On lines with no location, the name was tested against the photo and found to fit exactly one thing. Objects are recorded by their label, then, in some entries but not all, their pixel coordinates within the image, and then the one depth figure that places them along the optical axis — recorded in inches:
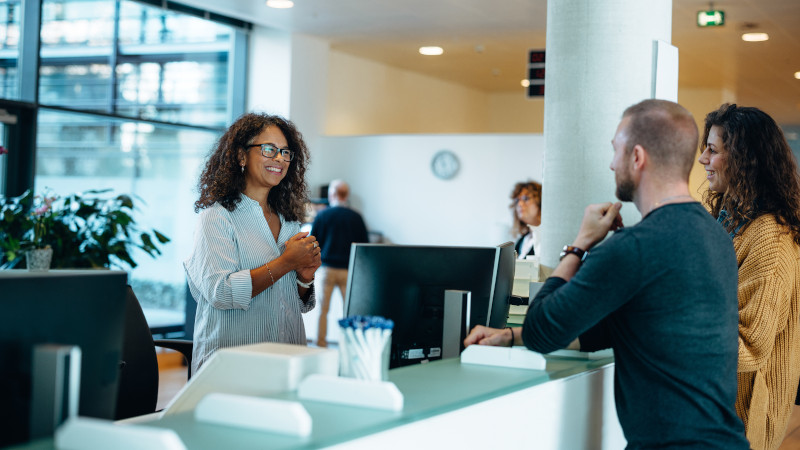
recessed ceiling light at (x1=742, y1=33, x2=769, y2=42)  329.7
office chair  118.3
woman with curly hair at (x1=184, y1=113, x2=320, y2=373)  102.8
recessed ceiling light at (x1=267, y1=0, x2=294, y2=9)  298.6
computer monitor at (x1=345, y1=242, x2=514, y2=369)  99.7
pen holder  65.1
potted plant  219.8
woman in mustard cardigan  94.0
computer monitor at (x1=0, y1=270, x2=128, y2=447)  53.0
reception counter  55.5
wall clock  360.8
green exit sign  289.6
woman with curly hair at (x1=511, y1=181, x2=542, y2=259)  247.0
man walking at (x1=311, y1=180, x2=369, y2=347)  314.2
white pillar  117.0
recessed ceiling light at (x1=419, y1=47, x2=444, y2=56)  382.0
